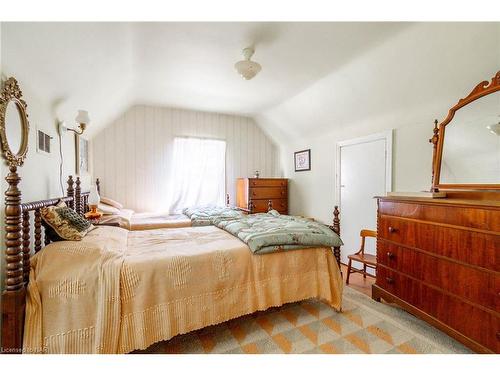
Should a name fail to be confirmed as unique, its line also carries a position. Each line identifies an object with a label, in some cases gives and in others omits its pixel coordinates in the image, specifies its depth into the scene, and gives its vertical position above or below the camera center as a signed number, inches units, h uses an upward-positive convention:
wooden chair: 100.8 -33.6
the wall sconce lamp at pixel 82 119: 90.5 +25.4
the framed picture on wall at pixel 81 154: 112.9 +15.9
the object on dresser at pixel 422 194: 72.6 -3.9
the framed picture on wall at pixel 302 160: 166.2 +16.7
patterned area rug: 63.4 -45.1
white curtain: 171.0 +8.0
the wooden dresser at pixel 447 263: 55.1 -23.0
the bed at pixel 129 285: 46.0 -24.6
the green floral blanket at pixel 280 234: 69.8 -16.4
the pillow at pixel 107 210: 112.4 -13.0
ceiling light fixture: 88.0 +44.6
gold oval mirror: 51.5 +14.6
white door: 115.4 +0.7
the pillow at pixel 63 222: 59.2 -10.1
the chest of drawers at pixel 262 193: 166.9 -7.6
